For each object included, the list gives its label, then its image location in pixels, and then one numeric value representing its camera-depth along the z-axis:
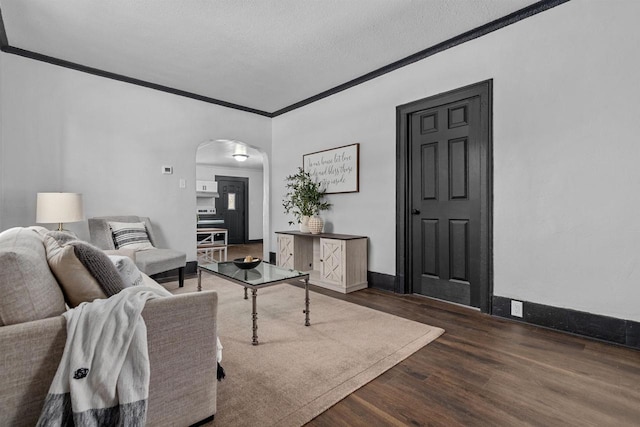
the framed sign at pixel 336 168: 4.08
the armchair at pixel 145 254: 3.27
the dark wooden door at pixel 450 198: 2.95
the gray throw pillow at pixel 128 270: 1.66
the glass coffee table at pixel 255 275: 2.27
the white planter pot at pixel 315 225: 4.22
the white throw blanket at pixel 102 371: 1.01
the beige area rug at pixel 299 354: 1.56
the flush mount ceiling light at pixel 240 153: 6.77
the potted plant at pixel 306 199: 4.40
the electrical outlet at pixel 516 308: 2.68
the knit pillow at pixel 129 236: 3.56
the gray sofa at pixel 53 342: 1.01
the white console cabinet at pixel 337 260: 3.65
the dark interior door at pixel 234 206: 9.38
